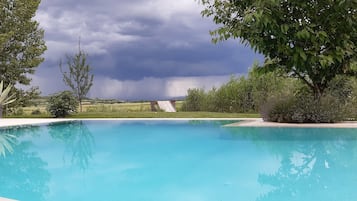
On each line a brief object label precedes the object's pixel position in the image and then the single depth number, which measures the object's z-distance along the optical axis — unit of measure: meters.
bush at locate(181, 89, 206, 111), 22.09
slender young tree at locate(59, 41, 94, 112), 22.34
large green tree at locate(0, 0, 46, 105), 19.83
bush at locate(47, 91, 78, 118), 18.56
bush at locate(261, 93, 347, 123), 12.76
